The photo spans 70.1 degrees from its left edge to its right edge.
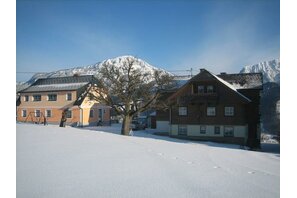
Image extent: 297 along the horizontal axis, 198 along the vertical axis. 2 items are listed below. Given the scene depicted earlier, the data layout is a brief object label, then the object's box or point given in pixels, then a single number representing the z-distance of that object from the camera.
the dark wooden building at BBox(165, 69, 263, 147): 21.84
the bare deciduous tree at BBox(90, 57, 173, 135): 16.09
